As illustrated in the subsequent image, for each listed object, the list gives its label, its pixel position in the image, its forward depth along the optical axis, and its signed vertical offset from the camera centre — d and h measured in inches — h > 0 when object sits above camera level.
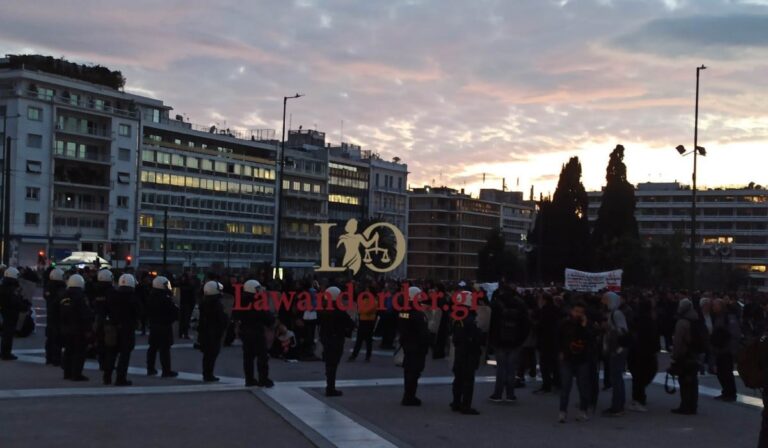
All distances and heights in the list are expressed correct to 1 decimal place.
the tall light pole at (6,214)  1521.9 +31.8
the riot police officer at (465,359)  500.1 -64.0
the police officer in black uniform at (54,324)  651.5 -67.5
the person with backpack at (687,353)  523.5 -58.7
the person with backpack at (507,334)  532.4 -52.0
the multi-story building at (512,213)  6643.7 +276.7
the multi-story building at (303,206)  4178.2 +176.4
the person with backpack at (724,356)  586.9 -67.6
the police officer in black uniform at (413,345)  523.8 -59.5
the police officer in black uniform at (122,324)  562.3 -56.3
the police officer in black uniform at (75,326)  583.2 -60.6
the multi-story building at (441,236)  5782.5 +71.4
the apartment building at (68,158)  2898.6 +268.0
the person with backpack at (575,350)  477.4 -53.8
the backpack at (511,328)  530.9 -47.8
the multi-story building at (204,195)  3545.8 +191.3
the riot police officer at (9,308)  677.3 -58.3
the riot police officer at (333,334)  547.2 -57.6
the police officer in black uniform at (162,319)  595.2 -55.4
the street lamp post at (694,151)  1294.3 +156.7
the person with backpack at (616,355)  508.1 -59.4
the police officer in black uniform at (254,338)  566.3 -62.7
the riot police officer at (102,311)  574.6 -50.8
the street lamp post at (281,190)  1560.0 +89.2
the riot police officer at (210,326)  588.7 -58.4
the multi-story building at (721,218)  5378.9 +238.8
